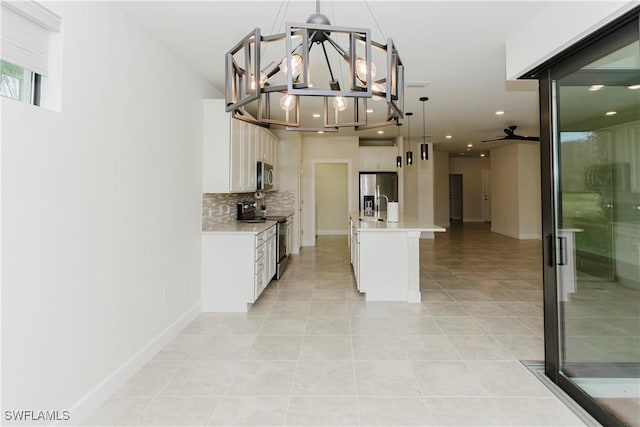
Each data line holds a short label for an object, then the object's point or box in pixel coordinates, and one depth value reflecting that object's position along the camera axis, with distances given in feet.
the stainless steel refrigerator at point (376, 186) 24.68
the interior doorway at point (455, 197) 42.27
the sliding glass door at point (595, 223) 5.32
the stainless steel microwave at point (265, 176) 15.07
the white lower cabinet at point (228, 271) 10.98
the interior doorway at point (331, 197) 32.14
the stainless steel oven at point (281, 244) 15.06
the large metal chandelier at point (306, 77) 3.39
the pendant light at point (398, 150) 21.97
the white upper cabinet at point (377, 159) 24.98
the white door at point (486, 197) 41.37
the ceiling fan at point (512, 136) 20.93
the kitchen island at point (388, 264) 12.15
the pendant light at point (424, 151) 17.72
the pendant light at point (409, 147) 17.82
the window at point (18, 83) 4.58
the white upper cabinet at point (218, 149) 11.10
